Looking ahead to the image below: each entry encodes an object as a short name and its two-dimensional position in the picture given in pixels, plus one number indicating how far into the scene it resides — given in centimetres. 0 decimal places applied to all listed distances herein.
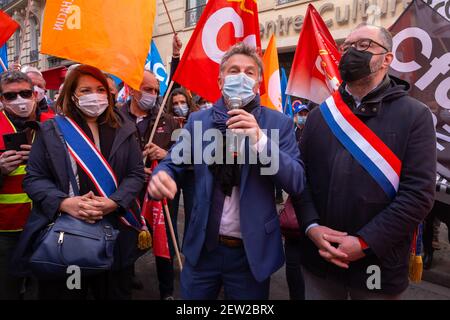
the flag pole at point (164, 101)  274
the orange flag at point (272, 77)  386
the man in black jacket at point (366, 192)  161
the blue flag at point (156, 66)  584
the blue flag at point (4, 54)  474
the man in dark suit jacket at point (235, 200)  175
